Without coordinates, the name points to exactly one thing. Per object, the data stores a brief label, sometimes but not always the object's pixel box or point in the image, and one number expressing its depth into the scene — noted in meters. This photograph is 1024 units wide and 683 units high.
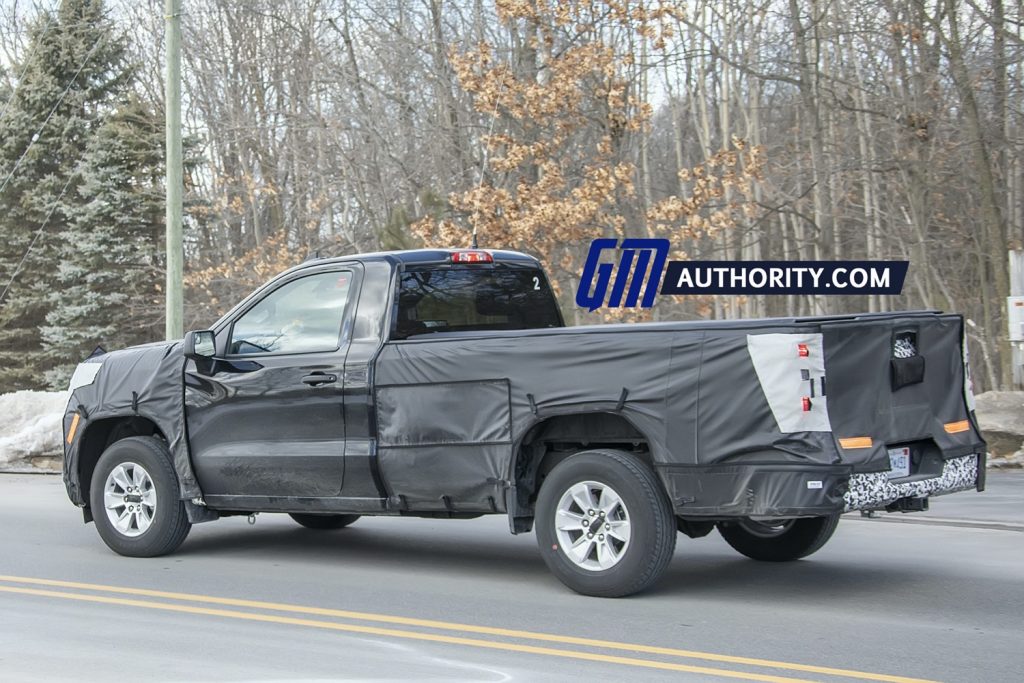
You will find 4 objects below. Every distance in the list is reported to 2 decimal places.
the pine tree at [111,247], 36.56
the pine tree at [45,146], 38.84
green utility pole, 19.10
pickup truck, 7.59
